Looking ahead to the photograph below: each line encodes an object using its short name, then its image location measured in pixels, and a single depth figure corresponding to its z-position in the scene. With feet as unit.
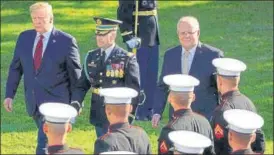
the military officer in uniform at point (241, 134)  42.04
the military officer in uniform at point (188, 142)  39.78
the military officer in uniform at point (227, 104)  49.62
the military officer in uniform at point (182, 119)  45.78
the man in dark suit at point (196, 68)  55.77
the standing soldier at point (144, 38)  71.15
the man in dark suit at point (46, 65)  57.36
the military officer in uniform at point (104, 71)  55.11
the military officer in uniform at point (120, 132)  43.42
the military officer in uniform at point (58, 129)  42.06
